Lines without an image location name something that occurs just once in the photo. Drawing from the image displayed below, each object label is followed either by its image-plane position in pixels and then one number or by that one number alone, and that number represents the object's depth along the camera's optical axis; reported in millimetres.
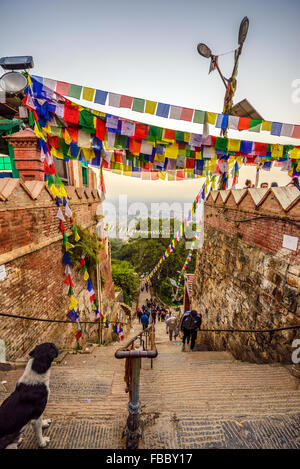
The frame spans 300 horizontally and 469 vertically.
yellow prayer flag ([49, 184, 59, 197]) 5465
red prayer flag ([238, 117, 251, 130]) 4938
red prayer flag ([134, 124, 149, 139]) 4938
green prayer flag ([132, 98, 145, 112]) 4611
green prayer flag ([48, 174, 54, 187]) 5529
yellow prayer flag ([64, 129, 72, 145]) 5077
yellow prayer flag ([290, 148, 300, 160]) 6496
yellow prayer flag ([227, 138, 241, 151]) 5387
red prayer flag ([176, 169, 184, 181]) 7761
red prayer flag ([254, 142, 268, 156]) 5695
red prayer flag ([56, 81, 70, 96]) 4418
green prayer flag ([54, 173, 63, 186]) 5736
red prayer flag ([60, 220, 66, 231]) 6154
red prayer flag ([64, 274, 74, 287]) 6293
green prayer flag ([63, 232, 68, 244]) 6185
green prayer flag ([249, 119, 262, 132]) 4931
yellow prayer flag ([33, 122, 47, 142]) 4641
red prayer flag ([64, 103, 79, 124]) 4586
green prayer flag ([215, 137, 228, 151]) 5320
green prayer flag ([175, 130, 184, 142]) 5113
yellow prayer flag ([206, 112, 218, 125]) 4707
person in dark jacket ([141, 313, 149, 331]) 10444
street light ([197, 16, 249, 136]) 7111
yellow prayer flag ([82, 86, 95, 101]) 4473
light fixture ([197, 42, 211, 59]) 7168
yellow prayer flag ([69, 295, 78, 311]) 5995
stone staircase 2172
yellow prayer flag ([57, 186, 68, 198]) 5772
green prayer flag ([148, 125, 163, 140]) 4961
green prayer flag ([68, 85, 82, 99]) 4430
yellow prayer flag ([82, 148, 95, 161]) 5875
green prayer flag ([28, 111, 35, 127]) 4523
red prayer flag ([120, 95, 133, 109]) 4578
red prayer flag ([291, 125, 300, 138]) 4895
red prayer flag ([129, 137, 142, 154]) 5344
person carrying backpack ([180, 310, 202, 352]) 6020
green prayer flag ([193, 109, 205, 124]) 4680
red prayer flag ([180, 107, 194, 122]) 4668
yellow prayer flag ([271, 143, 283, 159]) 5918
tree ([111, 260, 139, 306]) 20047
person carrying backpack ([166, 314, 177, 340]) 9011
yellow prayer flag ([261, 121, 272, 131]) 4883
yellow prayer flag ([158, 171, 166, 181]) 7924
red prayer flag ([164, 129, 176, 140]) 5039
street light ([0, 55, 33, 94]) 4461
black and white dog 1895
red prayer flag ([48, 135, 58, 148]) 5483
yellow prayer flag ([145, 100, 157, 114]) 4625
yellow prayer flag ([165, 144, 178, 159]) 5516
